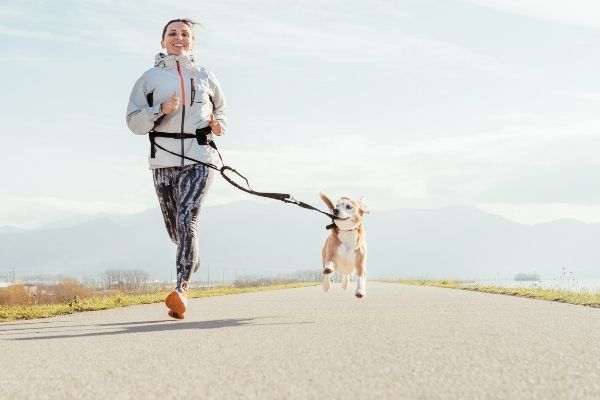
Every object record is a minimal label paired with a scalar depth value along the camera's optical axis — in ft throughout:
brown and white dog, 29.27
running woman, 25.39
